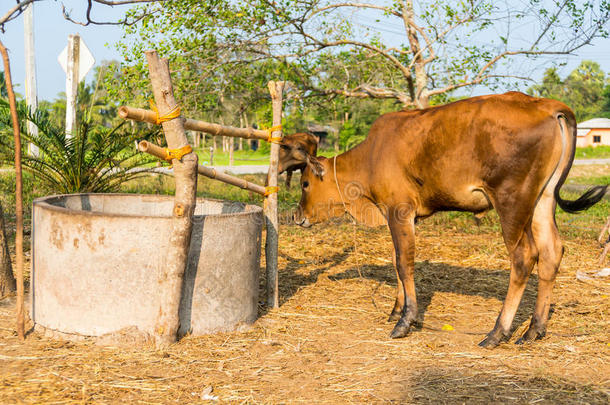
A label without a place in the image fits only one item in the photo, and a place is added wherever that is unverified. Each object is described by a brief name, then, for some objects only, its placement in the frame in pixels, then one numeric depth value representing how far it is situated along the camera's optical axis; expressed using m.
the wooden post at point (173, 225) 4.10
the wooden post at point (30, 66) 12.79
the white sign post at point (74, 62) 9.34
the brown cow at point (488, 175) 4.34
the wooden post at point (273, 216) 5.32
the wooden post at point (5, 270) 5.30
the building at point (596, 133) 52.69
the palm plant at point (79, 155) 7.77
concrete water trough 4.11
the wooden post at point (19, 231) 4.18
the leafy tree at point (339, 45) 9.40
